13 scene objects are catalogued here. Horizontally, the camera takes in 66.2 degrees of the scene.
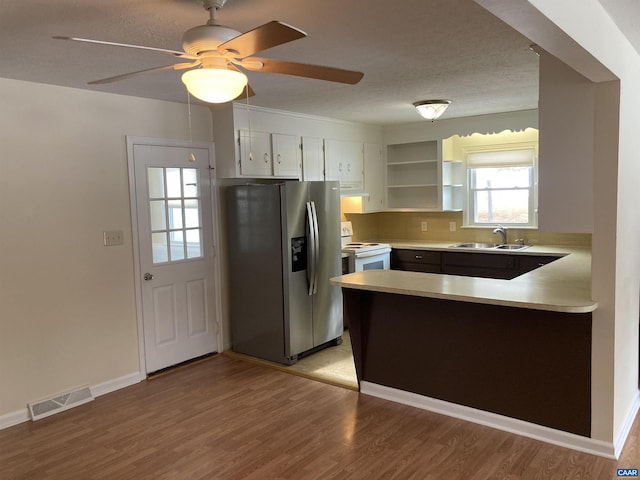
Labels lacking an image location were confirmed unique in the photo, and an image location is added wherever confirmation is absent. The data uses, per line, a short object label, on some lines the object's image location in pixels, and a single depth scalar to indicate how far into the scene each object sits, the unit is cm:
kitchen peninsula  274
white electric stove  511
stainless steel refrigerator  428
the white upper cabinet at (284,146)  432
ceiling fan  167
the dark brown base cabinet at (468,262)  476
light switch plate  380
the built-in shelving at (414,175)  581
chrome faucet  538
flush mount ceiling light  420
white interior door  407
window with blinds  533
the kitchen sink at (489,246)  512
